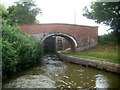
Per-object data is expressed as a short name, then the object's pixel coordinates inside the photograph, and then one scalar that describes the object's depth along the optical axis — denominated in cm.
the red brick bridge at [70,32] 1020
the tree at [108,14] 774
